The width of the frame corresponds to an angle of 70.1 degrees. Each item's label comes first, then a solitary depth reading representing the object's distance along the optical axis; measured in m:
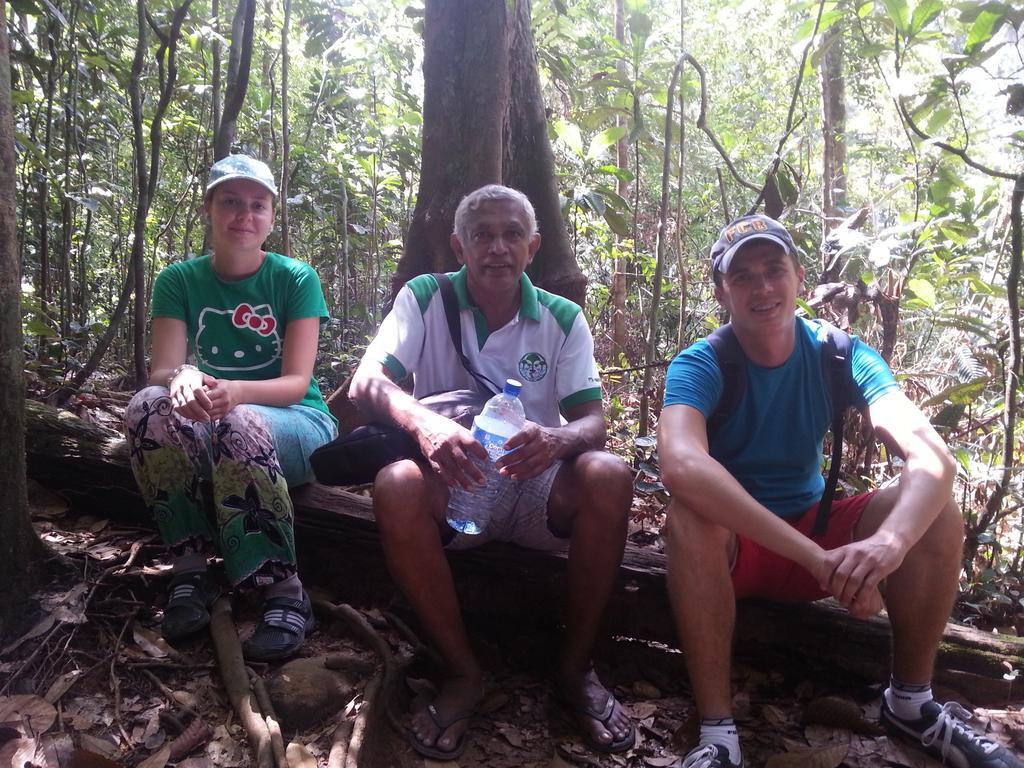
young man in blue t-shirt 2.23
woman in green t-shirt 2.51
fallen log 2.75
